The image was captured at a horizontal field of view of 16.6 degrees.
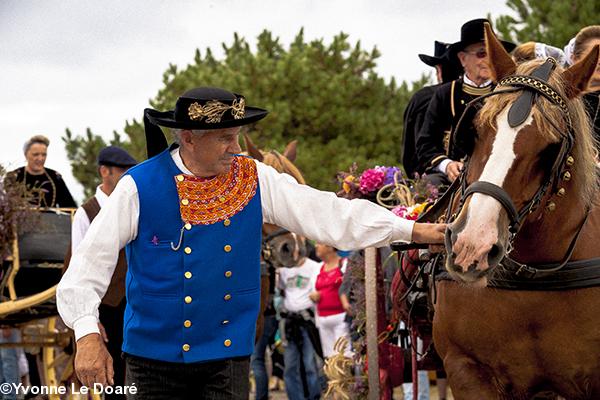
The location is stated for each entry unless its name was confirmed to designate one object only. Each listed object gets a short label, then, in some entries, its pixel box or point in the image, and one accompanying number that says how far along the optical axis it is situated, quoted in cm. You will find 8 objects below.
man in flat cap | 1526
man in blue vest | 893
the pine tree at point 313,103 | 4703
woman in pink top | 2291
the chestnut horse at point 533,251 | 872
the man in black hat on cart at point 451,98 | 1355
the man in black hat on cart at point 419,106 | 1535
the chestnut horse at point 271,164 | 1837
